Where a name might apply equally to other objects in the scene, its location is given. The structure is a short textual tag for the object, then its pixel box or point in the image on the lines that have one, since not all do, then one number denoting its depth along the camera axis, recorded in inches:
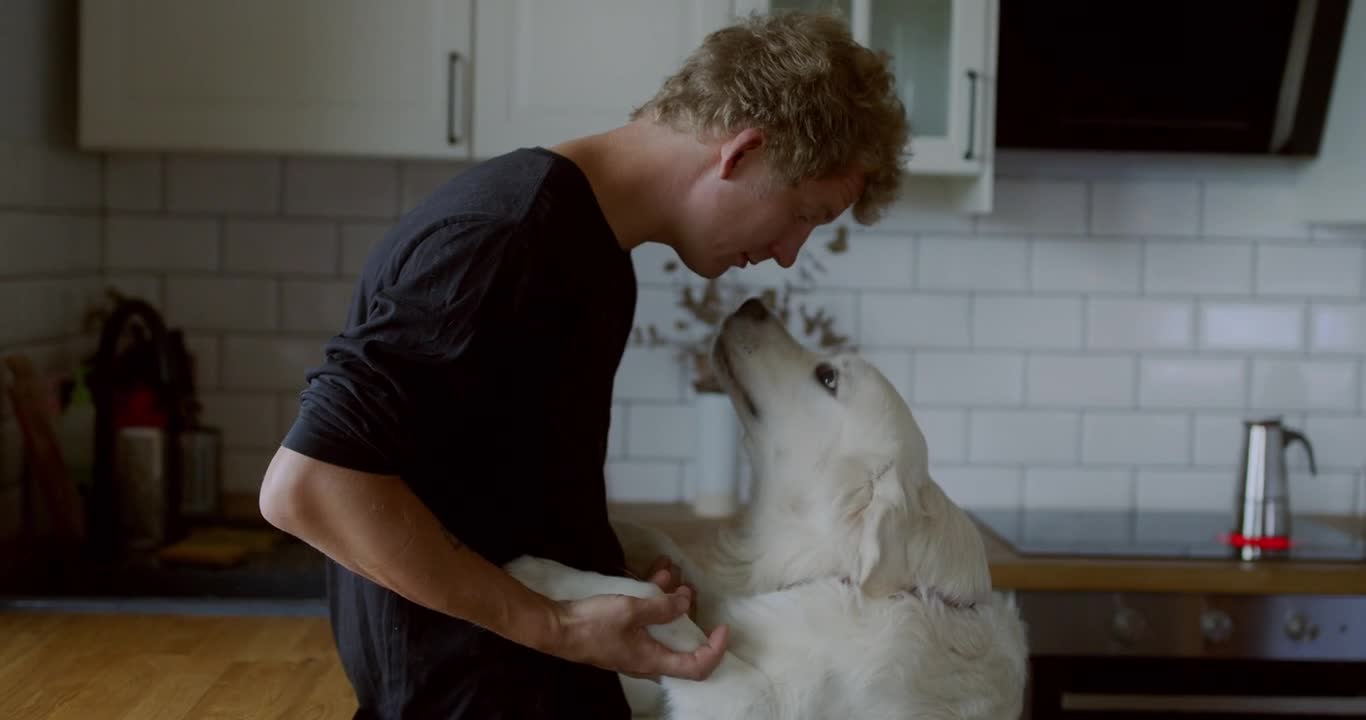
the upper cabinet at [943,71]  92.7
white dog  53.1
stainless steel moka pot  94.8
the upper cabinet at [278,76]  89.5
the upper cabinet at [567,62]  90.4
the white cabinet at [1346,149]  96.9
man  43.5
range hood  95.2
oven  87.1
